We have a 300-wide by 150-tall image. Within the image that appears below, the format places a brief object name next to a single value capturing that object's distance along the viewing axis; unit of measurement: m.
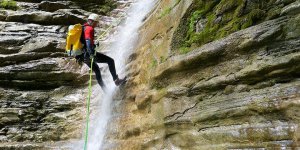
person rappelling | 11.85
